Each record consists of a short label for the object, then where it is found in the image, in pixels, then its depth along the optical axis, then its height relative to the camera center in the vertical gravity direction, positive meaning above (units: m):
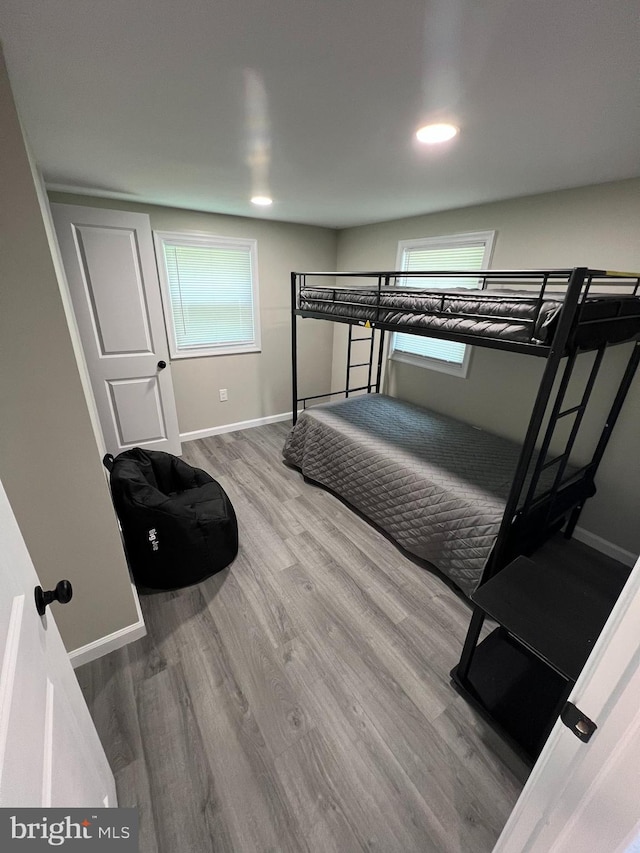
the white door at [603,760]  0.51 -0.71
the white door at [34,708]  0.47 -0.66
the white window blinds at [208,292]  3.08 +0.00
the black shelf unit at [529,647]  1.14 -1.07
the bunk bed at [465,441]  1.44 -0.98
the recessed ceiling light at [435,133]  1.28 +0.61
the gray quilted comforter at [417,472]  1.84 -1.05
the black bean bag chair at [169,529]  1.77 -1.22
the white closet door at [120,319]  2.45 -0.23
